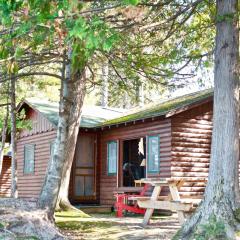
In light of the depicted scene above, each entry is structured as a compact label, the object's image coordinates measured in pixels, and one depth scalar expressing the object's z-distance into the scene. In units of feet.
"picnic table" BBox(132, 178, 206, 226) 32.81
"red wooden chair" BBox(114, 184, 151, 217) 43.37
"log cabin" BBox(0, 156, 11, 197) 92.38
